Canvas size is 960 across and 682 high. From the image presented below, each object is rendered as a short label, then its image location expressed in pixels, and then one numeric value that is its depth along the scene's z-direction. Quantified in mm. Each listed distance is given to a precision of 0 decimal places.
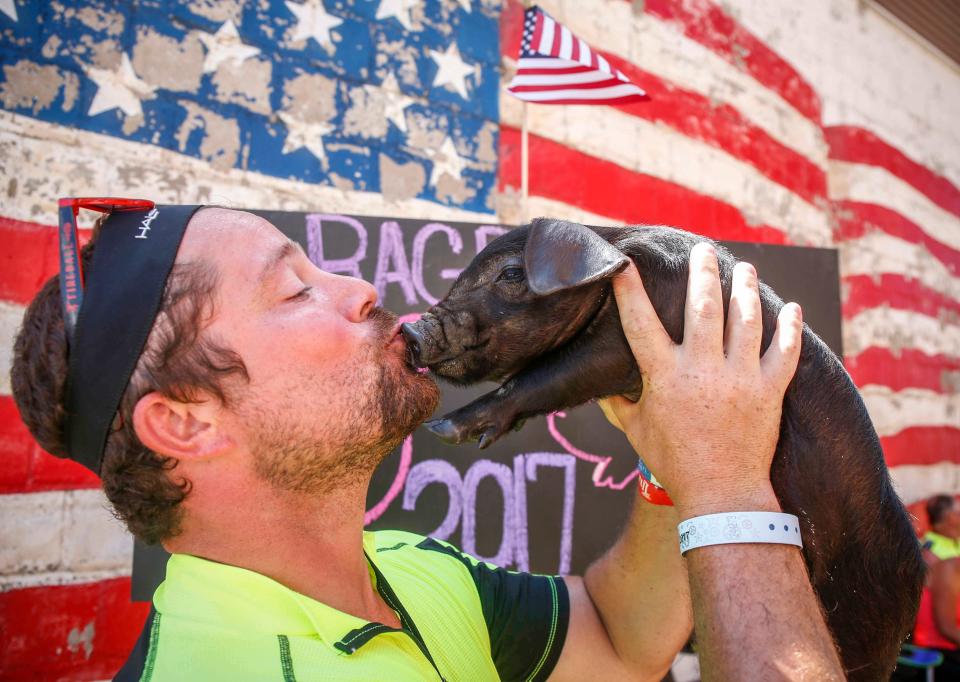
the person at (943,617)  4758
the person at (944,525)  5203
